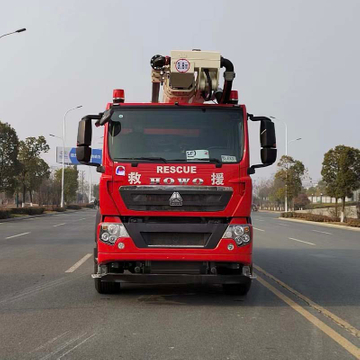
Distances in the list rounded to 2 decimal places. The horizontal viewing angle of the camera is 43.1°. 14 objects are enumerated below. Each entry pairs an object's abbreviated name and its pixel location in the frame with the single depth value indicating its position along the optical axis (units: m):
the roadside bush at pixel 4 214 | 32.16
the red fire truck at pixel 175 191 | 6.00
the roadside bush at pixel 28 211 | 37.91
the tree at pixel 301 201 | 71.78
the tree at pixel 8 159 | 35.28
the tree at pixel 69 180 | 67.00
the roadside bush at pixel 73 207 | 62.81
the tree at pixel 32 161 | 47.41
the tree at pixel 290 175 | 47.81
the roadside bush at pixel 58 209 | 52.13
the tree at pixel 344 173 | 33.38
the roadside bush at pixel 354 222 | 27.95
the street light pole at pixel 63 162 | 54.62
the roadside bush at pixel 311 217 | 34.93
